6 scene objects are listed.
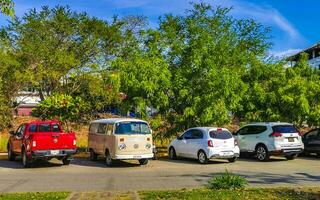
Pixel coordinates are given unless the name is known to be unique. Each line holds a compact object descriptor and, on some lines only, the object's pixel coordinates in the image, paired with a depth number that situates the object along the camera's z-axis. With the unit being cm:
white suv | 2394
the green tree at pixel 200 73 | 2733
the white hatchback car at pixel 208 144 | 2253
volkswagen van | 2123
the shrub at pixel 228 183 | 1331
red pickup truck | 2123
